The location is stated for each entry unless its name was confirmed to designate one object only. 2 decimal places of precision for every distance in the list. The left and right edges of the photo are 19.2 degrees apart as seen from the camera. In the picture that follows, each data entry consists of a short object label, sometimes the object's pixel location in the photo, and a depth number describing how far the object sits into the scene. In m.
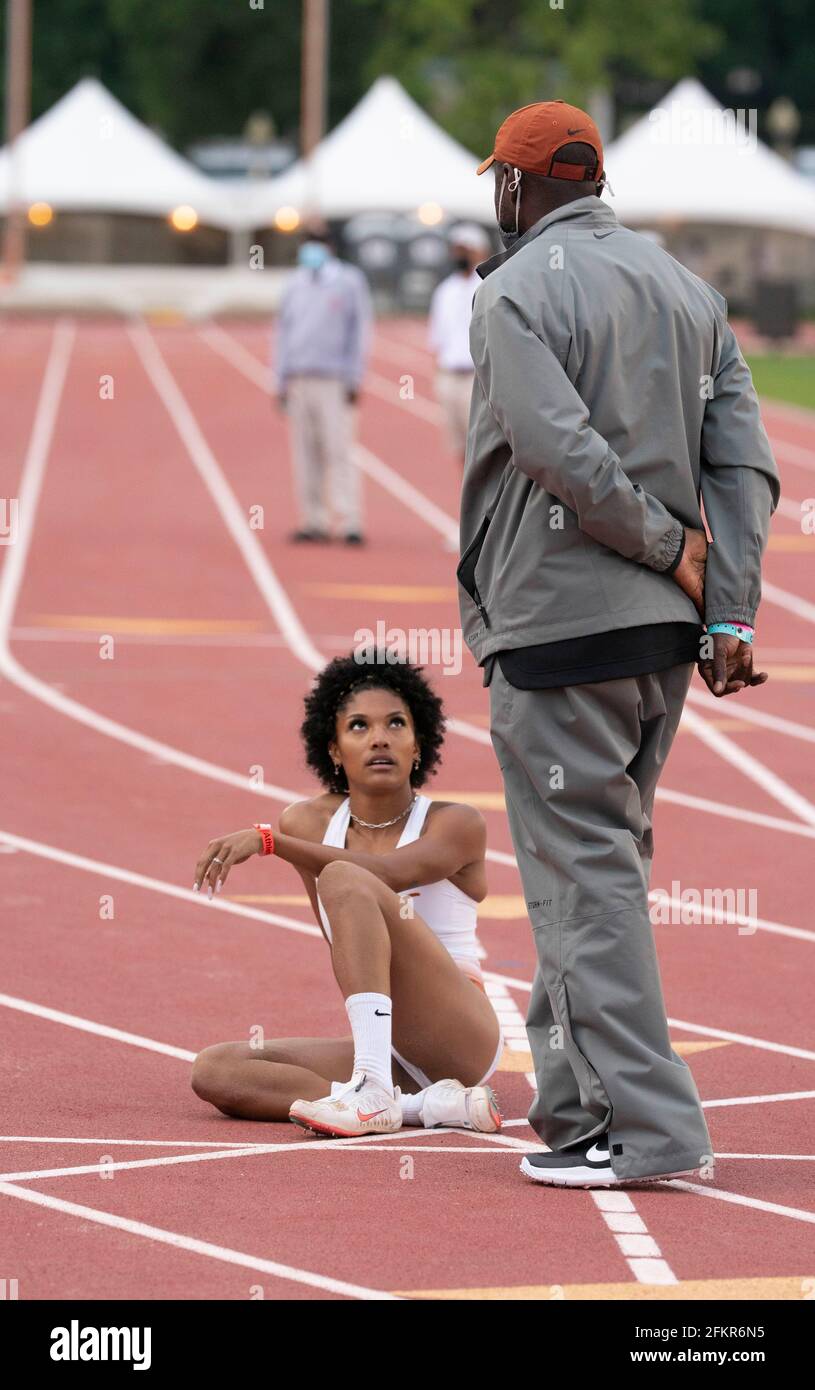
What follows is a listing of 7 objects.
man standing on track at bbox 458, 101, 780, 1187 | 4.38
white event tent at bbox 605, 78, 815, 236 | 47.41
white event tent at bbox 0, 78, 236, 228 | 52.06
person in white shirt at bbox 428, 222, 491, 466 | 17.36
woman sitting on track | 4.98
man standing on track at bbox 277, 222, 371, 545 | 16.17
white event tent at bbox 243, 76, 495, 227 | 50.03
